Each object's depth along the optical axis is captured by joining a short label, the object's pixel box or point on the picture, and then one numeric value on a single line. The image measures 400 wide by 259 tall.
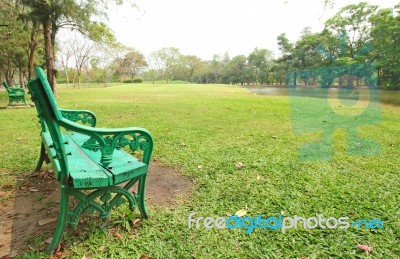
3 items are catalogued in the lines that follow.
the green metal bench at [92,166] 1.51
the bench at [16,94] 9.61
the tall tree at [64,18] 12.41
